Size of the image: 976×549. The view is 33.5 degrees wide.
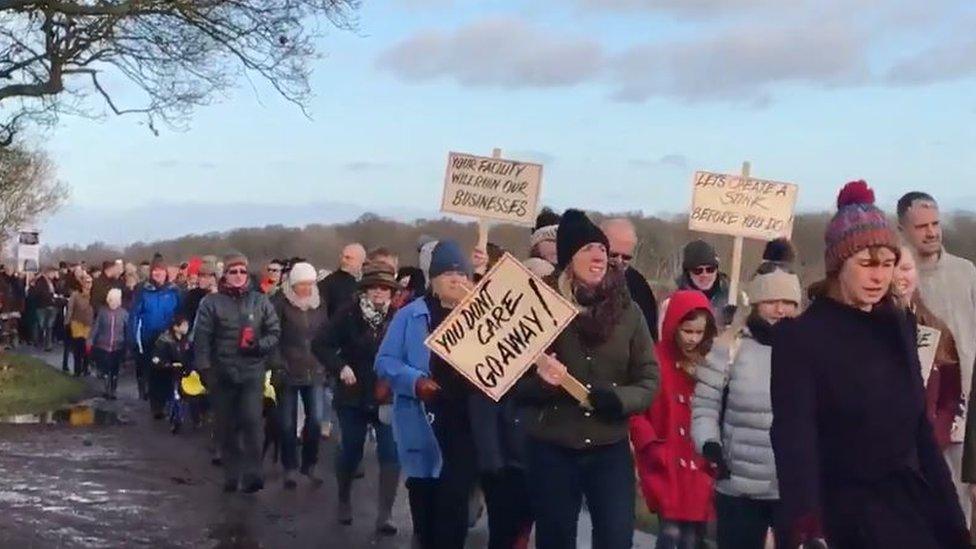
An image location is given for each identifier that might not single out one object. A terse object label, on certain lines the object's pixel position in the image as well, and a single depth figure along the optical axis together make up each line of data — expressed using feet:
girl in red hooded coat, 25.52
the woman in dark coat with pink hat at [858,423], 15.62
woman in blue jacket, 25.58
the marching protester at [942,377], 23.00
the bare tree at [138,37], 66.44
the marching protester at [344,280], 45.09
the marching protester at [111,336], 75.25
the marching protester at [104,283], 80.12
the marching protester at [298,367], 42.91
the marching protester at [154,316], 61.16
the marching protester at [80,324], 90.89
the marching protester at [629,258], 27.48
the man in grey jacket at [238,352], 40.06
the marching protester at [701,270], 31.22
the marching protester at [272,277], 54.44
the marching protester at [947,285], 24.63
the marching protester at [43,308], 122.31
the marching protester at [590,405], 22.47
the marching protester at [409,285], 36.24
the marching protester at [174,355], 57.16
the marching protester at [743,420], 22.93
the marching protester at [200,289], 52.31
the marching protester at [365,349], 35.06
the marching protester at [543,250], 28.07
